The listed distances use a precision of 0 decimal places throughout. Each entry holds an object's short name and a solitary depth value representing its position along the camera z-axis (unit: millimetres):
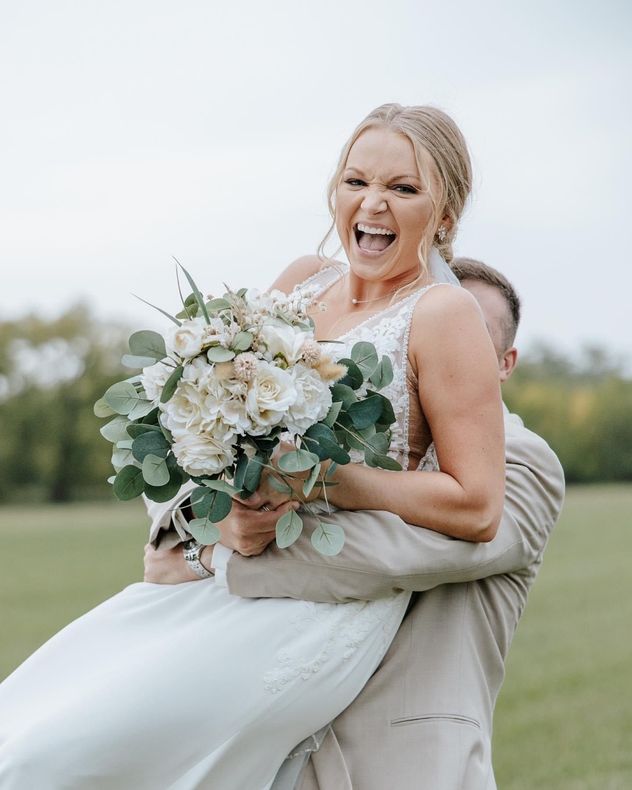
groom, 3332
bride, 3137
